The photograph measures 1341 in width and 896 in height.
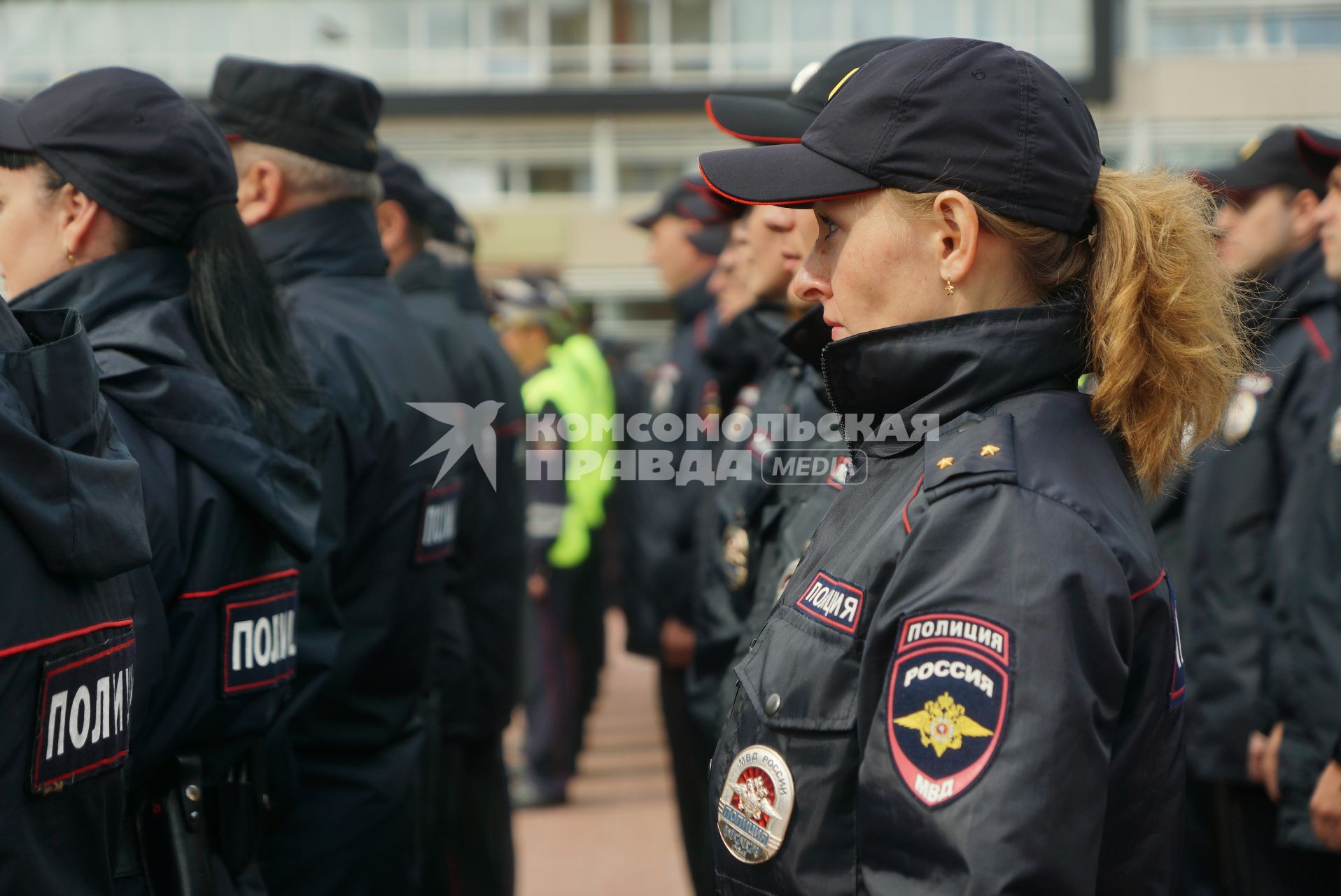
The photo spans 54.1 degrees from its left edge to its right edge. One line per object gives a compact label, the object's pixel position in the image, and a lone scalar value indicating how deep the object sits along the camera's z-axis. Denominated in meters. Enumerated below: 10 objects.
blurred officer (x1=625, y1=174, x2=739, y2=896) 5.05
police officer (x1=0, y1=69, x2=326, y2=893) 2.35
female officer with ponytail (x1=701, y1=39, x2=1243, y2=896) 1.49
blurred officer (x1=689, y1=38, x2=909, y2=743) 2.90
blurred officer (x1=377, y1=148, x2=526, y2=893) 4.45
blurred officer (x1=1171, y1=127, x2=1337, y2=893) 3.71
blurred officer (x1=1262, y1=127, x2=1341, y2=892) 3.21
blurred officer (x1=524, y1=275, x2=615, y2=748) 7.70
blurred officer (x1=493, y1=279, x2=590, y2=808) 6.80
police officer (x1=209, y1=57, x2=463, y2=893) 3.20
